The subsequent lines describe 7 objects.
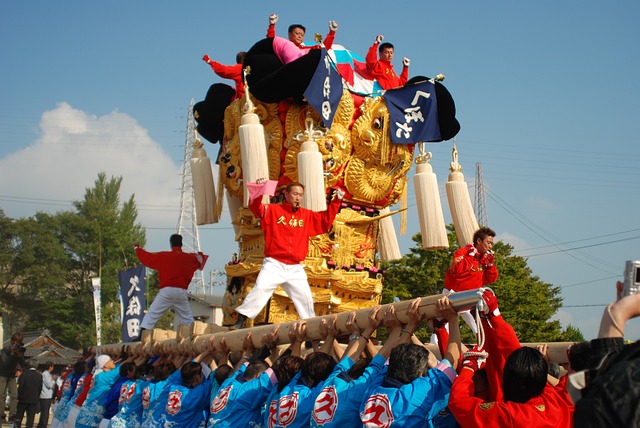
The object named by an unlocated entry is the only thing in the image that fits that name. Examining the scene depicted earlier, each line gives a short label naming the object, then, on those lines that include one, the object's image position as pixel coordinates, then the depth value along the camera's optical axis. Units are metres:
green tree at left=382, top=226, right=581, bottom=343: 19.91
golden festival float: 10.27
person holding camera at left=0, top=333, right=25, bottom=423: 12.49
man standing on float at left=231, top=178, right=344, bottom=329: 8.08
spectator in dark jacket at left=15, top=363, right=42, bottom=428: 13.84
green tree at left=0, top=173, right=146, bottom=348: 39.56
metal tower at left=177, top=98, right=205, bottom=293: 38.12
